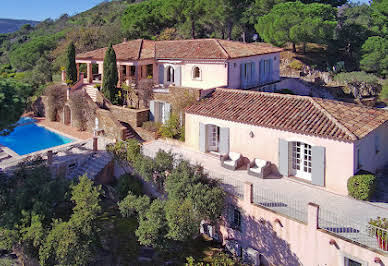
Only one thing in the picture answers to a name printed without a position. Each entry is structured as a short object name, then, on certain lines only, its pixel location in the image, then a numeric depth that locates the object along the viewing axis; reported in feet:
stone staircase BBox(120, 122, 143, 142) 95.50
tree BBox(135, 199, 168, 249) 54.39
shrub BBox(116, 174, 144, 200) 72.69
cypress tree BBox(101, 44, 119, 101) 109.50
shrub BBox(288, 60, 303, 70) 162.81
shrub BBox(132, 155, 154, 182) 67.36
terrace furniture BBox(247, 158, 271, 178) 68.44
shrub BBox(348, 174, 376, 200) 57.88
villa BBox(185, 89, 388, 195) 61.67
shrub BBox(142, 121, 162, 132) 95.71
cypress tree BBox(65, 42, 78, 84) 125.80
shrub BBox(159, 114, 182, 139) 89.61
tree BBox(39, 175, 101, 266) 51.44
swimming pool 100.63
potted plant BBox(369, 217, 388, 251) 45.12
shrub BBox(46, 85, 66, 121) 118.83
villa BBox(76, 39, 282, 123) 99.09
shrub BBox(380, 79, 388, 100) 122.17
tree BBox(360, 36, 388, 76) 154.51
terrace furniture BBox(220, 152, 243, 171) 72.23
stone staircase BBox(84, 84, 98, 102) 113.09
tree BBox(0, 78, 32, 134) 66.54
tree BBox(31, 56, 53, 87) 144.32
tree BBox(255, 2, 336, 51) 153.17
